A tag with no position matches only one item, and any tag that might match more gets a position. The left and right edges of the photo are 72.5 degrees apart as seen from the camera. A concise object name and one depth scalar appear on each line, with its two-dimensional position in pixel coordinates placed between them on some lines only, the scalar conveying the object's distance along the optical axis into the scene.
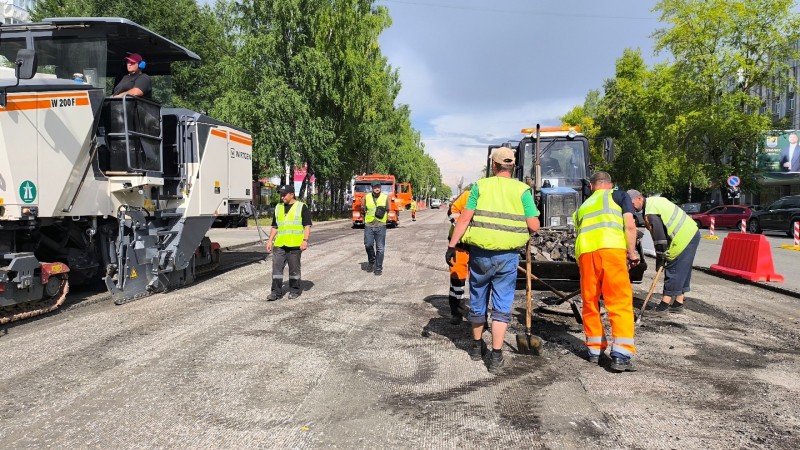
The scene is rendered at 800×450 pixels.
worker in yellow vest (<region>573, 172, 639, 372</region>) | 4.69
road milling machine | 5.92
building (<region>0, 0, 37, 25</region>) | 48.83
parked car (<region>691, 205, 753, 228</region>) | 29.53
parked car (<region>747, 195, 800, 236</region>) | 22.64
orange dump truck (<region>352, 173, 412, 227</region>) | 27.66
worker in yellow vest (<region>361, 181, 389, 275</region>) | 10.62
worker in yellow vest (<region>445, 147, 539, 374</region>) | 4.62
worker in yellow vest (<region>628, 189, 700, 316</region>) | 7.25
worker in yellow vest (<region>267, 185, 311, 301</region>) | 7.89
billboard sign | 35.53
